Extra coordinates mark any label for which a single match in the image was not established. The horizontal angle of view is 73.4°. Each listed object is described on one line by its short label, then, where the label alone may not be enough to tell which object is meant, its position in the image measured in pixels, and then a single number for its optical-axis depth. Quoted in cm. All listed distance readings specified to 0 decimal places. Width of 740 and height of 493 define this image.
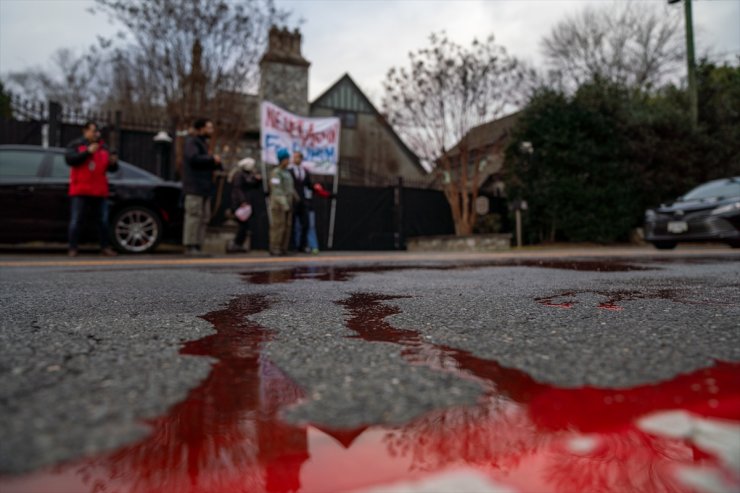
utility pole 1523
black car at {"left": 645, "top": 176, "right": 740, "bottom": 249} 815
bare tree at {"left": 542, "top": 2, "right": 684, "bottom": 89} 2445
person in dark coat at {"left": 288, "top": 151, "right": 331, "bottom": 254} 851
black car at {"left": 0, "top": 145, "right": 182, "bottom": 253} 702
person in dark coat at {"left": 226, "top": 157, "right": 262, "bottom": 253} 814
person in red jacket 622
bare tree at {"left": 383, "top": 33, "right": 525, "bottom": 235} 1342
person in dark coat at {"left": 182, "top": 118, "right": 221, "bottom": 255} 668
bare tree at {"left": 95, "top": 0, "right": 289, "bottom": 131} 1080
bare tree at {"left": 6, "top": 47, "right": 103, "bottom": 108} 2048
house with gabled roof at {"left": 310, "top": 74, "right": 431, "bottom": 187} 2664
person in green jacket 749
